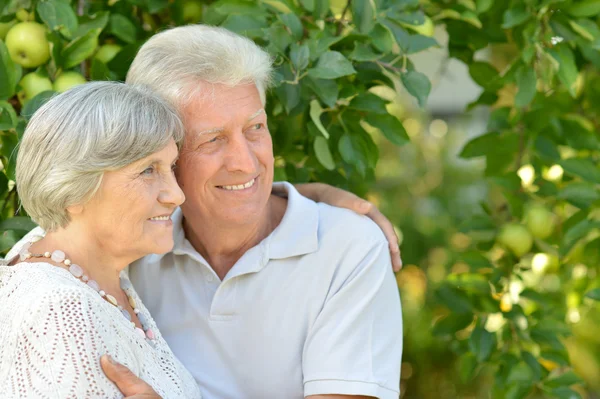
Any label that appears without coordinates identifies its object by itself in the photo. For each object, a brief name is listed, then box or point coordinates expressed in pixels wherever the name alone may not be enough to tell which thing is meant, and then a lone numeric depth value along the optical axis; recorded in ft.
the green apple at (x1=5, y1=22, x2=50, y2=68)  13.69
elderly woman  10.16
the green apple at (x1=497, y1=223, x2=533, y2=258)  16.10
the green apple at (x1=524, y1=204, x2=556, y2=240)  15.96
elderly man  12.83
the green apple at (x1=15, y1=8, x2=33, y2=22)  14.10
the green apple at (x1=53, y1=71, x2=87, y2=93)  13.51
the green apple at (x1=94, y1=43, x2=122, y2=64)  14.62
